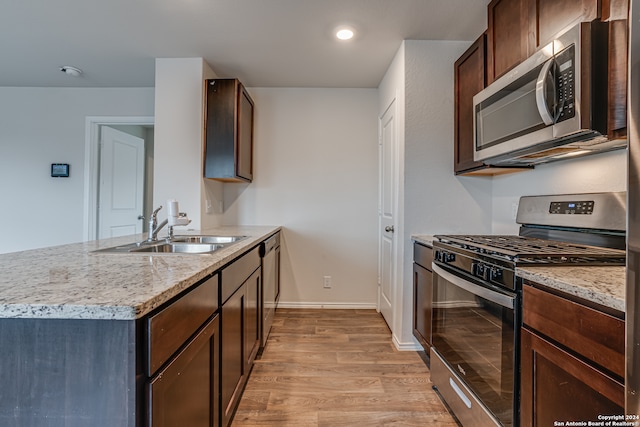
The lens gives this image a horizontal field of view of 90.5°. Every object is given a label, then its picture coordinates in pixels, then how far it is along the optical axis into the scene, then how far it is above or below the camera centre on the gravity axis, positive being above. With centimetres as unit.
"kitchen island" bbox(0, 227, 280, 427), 68 -30
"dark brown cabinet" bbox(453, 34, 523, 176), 200 +78
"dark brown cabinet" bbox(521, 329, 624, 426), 79 -47
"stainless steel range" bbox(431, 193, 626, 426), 115 -29
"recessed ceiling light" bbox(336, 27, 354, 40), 223 +131
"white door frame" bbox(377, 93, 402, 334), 247 -11
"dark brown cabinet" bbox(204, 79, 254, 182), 270 +73
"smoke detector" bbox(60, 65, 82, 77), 284 +130
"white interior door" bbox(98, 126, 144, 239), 342 +33
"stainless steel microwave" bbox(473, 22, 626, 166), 114 +48
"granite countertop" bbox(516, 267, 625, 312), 78 -18
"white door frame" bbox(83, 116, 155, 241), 333 +52
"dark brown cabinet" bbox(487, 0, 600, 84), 127 +91
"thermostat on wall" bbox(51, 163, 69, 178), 333 +45
